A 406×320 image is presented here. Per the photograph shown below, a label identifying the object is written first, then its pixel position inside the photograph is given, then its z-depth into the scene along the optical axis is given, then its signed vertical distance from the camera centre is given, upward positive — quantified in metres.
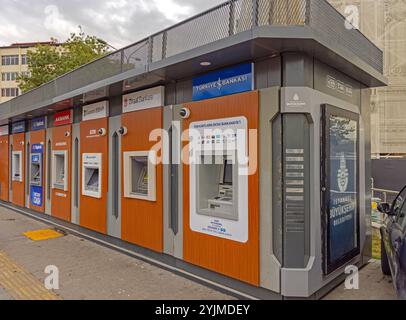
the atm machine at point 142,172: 5.60 -0.21
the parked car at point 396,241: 3.15 -0.92
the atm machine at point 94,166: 6.89 -0.12
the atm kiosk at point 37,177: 9.53 -0.47
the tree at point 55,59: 19.80 +6.00
